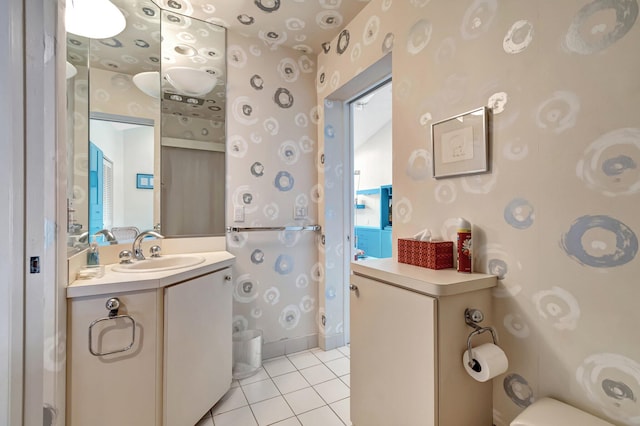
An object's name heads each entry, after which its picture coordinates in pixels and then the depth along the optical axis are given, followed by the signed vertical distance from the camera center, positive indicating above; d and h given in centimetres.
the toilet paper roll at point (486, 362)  92 -50
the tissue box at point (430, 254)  118 -18
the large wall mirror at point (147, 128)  142 +52
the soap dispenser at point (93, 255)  137 -20
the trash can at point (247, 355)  192 -97
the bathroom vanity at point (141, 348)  107 -56
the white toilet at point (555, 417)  77 -58
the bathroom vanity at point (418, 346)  95 -50
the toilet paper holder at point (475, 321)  98 -38
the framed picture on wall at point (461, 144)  109 +29
